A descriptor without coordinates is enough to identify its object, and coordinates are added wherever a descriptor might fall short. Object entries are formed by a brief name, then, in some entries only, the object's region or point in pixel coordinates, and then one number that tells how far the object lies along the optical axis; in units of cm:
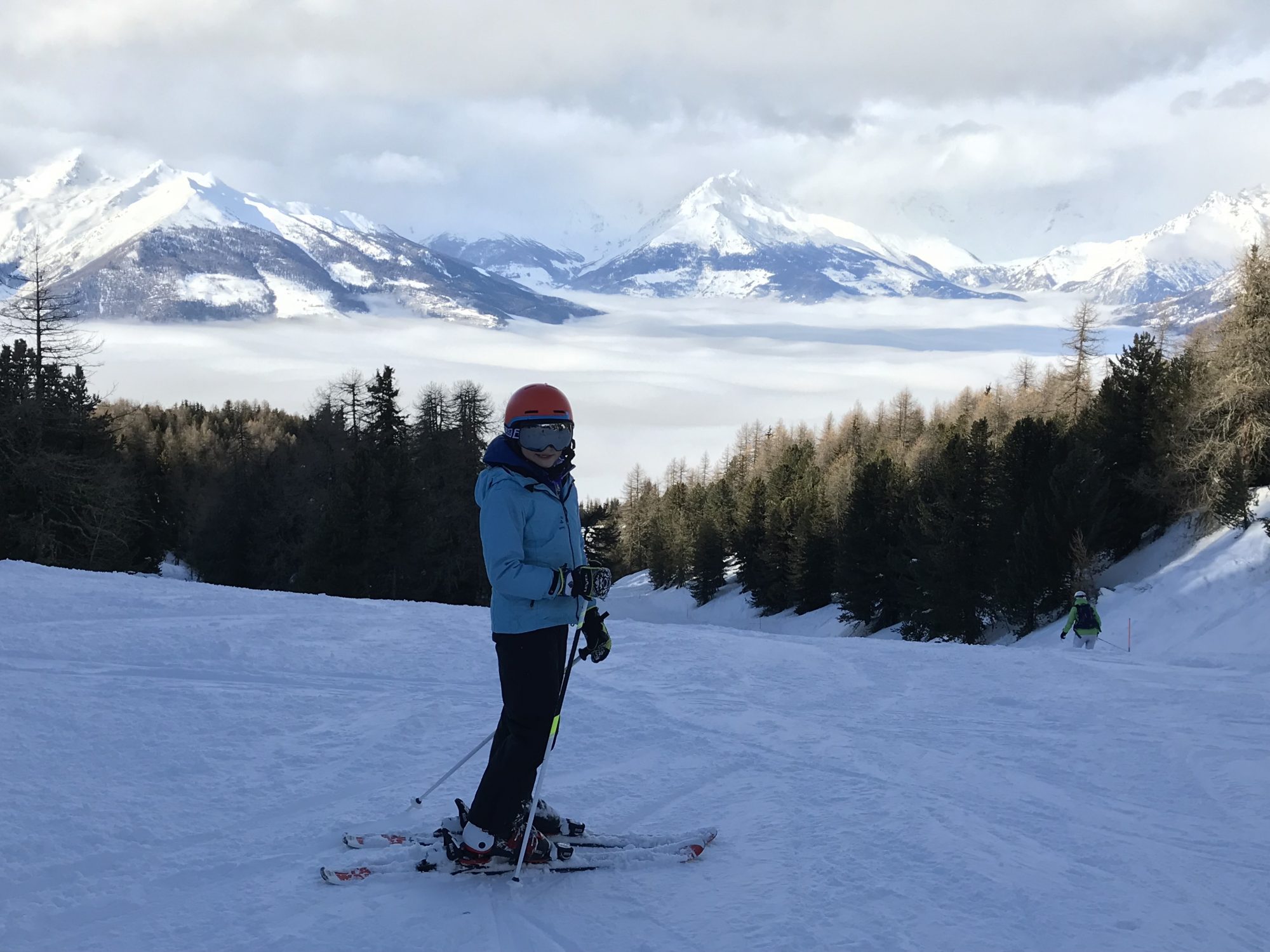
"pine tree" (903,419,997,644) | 3734
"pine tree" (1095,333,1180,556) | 3588
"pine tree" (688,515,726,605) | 7225
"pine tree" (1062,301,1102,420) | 6269
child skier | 451
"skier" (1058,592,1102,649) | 1941
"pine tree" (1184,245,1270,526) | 3039
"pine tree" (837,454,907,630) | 4678
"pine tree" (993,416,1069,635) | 3331
